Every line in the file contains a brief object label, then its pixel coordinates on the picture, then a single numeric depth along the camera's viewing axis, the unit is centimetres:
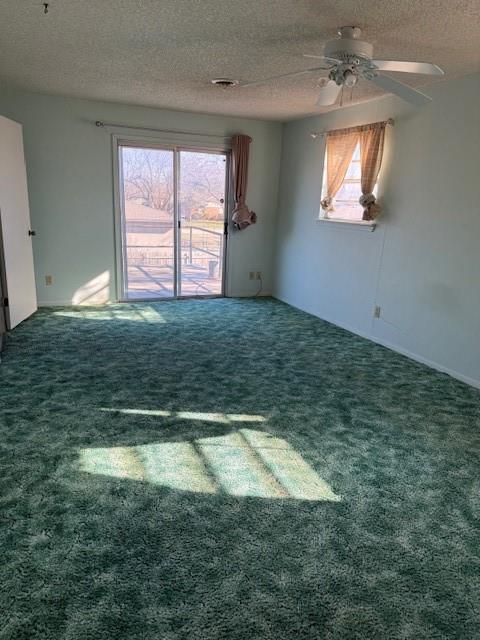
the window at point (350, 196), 474
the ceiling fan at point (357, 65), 246
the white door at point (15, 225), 423
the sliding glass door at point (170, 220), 554
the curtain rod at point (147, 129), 512
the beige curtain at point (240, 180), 574
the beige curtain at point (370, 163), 426
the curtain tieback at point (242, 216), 595
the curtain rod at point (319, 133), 460
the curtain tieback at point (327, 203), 509
